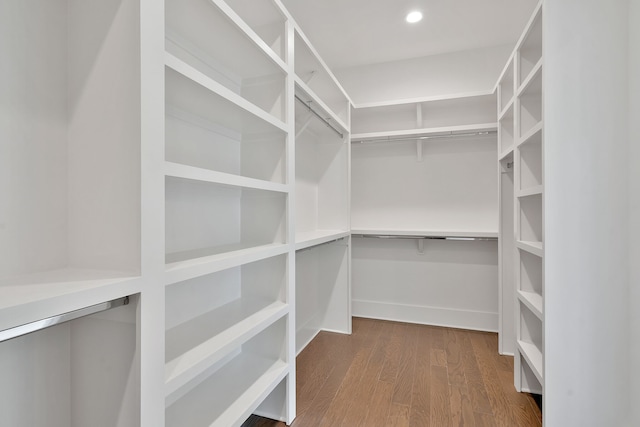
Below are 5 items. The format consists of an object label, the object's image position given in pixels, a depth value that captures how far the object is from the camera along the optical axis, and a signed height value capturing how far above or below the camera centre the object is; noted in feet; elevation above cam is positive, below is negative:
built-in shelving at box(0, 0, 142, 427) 2.58 +0.18
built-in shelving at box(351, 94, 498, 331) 9.32 +0.01
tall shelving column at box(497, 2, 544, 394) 5.98 +0.02
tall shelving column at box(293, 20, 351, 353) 8.58 -0.09
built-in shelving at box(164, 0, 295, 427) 3.83 -0.06
